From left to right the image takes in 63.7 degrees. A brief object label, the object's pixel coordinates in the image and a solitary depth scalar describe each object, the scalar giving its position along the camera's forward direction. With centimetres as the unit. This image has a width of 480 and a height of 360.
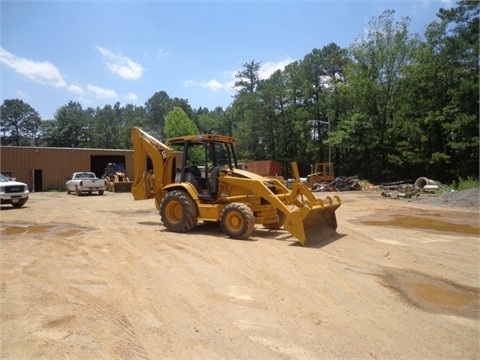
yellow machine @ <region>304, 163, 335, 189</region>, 3469
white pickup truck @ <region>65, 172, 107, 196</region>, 2819
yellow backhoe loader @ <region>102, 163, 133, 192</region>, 3238
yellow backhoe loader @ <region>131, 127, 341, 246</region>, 929
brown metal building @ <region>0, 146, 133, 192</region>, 3447
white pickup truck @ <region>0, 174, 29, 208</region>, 1741
